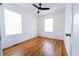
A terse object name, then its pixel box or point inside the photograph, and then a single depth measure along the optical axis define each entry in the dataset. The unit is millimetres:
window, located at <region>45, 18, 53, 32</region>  4228
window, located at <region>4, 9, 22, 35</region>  2362
